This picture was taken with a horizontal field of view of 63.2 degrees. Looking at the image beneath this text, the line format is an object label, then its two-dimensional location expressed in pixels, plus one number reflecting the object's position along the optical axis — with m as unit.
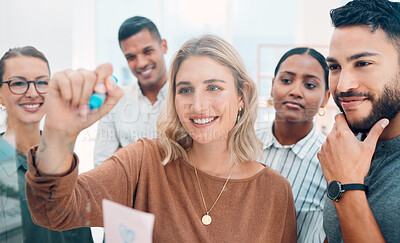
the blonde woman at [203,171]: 0.79
